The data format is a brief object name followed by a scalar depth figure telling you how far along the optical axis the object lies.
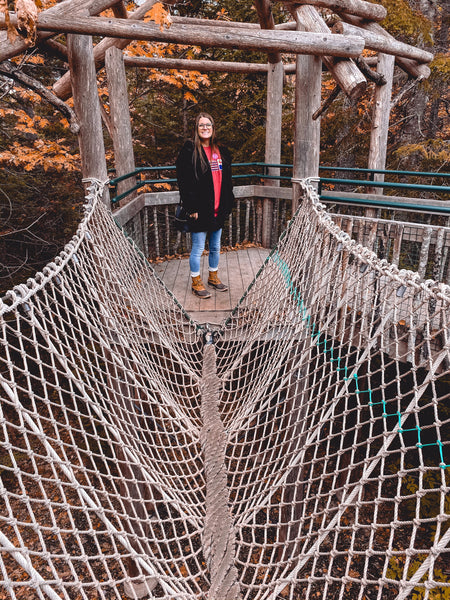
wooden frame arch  2.42
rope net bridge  1.47
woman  3.06
